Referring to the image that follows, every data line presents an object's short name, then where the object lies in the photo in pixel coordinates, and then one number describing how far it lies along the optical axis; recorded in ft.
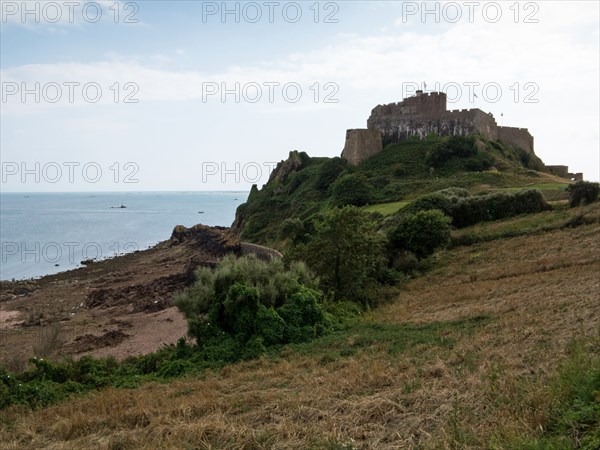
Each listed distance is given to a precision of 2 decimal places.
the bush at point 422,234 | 93.04
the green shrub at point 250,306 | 49.70
